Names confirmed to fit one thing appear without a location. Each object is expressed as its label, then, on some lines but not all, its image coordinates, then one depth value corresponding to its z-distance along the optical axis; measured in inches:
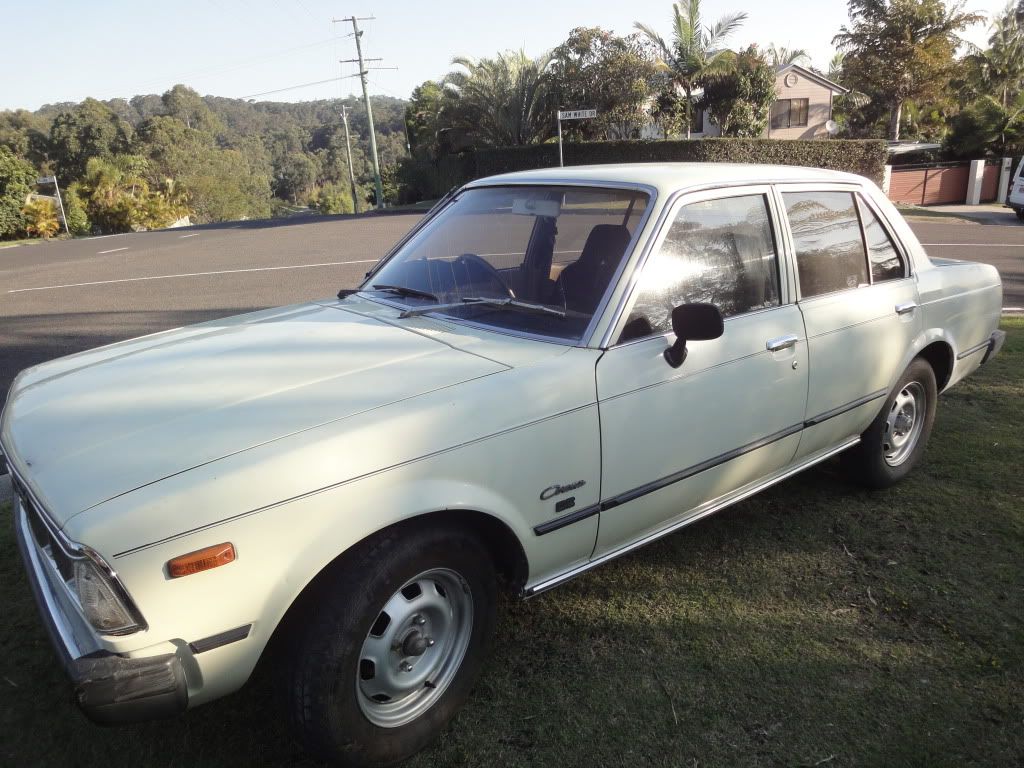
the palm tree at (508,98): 1240.2
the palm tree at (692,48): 1173.1
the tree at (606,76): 1167.0
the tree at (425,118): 1407.5
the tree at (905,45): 1341.0
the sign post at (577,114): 569.9
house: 1593.3
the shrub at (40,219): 1170.0
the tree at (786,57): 1320.1
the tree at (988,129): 1136.2
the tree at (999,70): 1375.5
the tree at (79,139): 2785.4
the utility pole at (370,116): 1493.6
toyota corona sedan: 74.3
